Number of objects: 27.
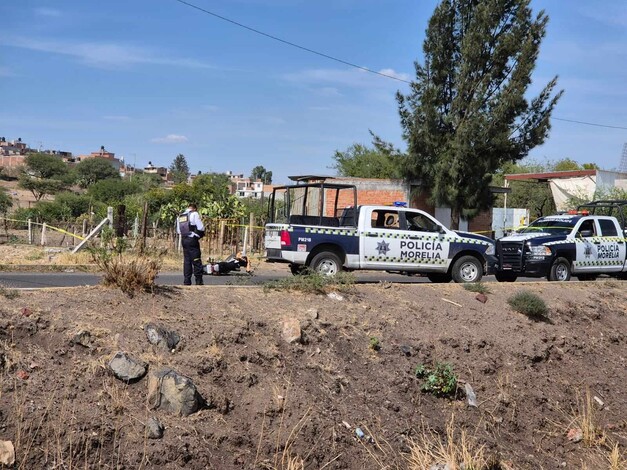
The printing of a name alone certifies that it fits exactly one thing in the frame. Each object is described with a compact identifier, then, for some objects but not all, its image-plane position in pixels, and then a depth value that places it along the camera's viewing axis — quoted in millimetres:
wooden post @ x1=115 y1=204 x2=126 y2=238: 19556
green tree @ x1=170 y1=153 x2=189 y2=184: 157125
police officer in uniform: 12391
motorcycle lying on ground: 16234
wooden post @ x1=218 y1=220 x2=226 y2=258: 24503
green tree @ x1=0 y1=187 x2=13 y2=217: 45000
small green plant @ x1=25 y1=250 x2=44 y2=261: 19547
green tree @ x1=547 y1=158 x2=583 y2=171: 68788
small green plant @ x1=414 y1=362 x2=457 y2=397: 9289
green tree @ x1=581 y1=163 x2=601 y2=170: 70956
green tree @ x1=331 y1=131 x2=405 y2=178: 53312
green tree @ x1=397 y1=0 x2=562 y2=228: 25828
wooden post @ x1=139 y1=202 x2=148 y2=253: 20400
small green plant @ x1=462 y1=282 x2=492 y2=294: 12852
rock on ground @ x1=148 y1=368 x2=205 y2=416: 7062
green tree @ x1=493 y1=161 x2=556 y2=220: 43169
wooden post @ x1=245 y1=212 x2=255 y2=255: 25359
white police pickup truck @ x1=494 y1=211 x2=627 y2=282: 16078
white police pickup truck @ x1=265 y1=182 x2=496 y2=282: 14297
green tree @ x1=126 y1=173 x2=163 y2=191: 73312
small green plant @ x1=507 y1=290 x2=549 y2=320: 12328
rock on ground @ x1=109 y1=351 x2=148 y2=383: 7258
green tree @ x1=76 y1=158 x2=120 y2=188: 85875
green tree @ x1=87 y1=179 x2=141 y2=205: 62984
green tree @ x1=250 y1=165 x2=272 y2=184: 131125
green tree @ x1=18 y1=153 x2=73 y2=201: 70562
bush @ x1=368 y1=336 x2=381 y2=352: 9686
